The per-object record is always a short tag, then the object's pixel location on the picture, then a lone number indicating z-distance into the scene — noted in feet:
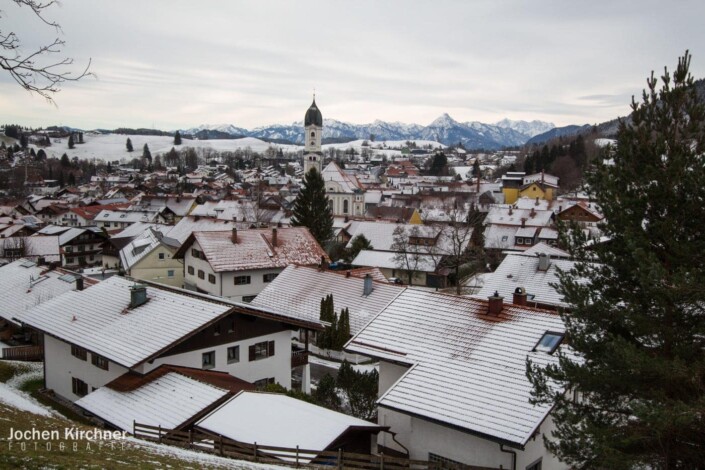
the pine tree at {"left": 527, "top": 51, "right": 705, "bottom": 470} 37.96
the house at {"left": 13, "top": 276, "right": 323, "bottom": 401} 71.00
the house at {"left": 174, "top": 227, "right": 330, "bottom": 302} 137.08
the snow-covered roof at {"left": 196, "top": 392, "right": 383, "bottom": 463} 51.29
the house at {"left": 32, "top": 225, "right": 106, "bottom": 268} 226.99
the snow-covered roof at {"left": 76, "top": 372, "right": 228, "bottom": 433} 58.39
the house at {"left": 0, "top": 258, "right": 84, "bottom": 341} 113.91
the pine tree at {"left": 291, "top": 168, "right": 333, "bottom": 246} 208.74
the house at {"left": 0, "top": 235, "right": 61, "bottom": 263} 196.03
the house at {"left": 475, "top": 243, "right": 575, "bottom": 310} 114.93
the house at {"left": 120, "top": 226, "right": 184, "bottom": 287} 163.02
